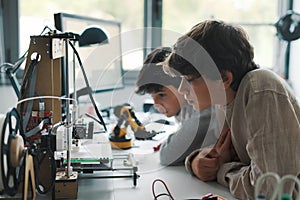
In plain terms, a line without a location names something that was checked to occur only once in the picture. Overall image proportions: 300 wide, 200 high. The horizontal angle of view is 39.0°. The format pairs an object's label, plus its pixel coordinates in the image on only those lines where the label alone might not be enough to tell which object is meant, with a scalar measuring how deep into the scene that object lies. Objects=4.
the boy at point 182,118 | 1.45
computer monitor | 1.79
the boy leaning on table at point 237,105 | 1.05
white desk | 1.17
